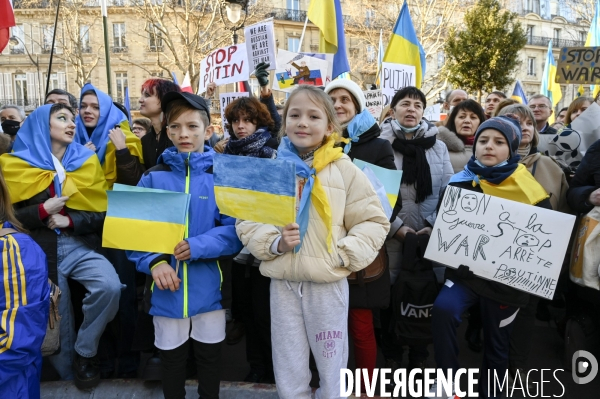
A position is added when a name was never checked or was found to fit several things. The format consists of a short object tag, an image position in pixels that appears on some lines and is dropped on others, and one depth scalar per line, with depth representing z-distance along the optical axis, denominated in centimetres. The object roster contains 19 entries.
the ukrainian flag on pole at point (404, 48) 663
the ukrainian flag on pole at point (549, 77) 1290
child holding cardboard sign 296
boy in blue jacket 270
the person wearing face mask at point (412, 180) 347
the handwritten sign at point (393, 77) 616
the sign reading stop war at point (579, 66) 497
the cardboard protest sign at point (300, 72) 545
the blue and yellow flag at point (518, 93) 940
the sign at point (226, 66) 545
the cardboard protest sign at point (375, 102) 637
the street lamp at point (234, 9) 762
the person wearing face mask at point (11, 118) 543
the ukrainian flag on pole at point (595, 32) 814
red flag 458
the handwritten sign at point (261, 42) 512
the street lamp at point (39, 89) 3375
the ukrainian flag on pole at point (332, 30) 591
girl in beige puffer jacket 249
